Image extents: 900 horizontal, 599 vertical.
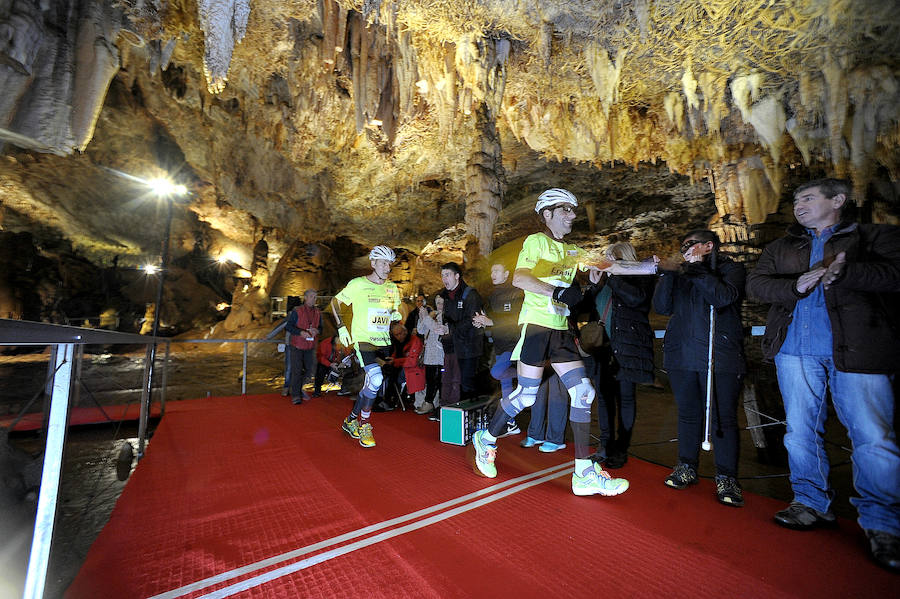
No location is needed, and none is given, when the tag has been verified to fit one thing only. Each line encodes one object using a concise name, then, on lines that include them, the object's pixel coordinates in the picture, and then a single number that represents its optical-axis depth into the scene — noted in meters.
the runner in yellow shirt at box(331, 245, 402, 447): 4.09
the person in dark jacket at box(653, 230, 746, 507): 2.84
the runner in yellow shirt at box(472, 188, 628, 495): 2.83
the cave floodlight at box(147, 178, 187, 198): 5.73
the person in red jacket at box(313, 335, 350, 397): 7.59
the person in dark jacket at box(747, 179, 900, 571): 2.13
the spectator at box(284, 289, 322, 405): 6.70
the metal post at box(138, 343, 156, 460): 4.05
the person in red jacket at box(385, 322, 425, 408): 5.91
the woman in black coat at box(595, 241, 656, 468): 3.46
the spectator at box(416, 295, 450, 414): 5.69
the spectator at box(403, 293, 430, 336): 6.65
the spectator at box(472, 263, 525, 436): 4.37
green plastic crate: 4.14
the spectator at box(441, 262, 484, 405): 5.10
